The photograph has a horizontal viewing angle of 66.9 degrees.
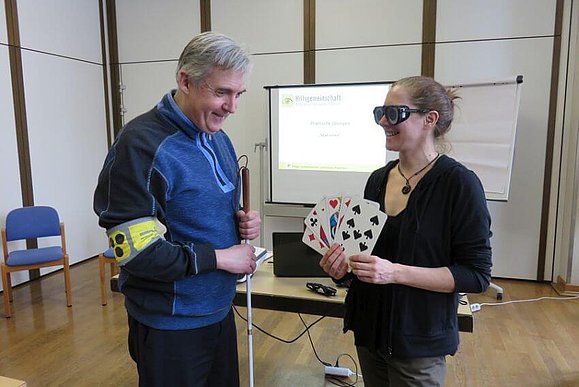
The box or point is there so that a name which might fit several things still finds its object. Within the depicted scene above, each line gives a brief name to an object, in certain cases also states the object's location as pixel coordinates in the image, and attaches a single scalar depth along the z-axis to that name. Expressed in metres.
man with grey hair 1.12
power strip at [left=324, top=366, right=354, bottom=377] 2.68
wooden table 1.85
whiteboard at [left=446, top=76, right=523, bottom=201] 3.82
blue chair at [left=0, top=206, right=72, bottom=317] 3.67
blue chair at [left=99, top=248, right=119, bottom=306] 3.88
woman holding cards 1.22
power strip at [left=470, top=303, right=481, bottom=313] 3.75
